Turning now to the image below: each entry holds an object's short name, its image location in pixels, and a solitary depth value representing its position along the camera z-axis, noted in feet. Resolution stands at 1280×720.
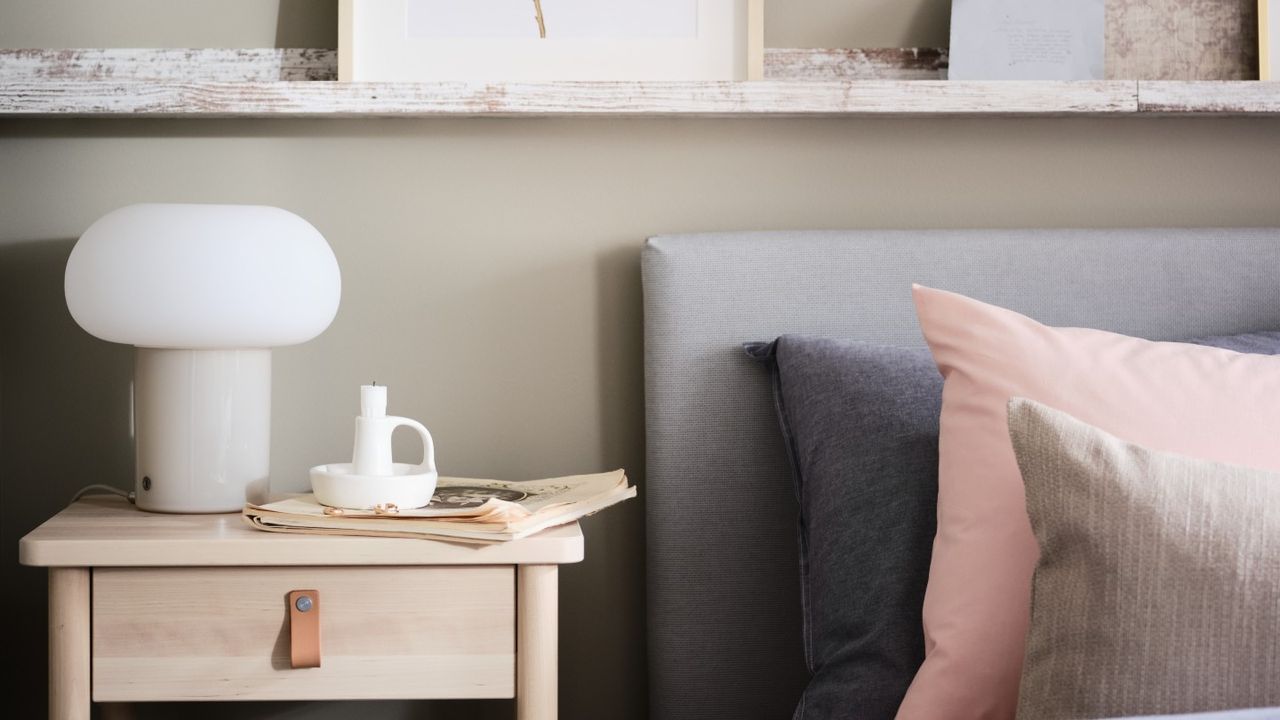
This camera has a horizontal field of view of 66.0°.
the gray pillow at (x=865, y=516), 3.27
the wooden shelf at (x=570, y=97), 4.37
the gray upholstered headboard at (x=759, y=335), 4.33
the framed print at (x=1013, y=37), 4.51
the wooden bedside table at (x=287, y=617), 3.39
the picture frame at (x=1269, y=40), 4.53
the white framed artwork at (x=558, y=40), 4.52
